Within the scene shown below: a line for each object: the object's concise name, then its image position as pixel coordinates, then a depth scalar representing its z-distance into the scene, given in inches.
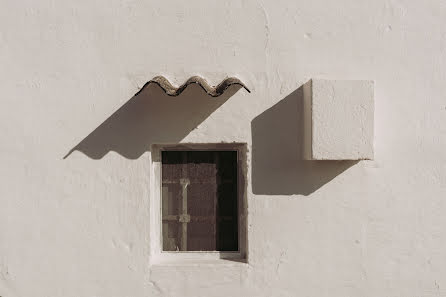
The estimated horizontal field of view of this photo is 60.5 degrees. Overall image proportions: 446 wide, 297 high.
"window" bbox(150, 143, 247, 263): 115.9
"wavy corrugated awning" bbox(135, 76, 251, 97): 99.6
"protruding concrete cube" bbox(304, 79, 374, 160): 102.3
